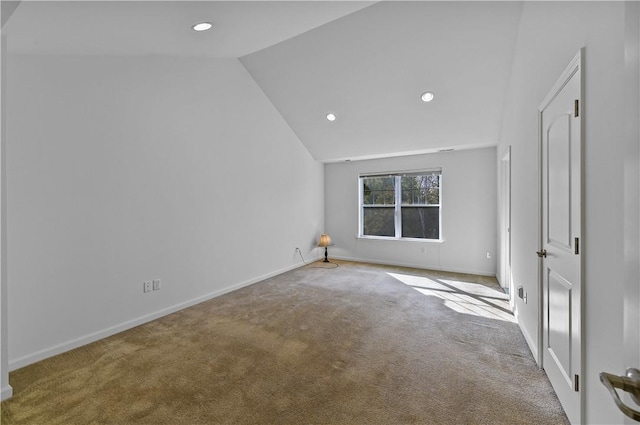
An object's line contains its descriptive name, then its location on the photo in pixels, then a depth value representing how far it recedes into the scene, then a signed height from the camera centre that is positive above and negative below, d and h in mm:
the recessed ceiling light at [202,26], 2565 +1671
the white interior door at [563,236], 1557 -145
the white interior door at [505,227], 4340 -216
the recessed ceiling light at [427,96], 4035 +1623
